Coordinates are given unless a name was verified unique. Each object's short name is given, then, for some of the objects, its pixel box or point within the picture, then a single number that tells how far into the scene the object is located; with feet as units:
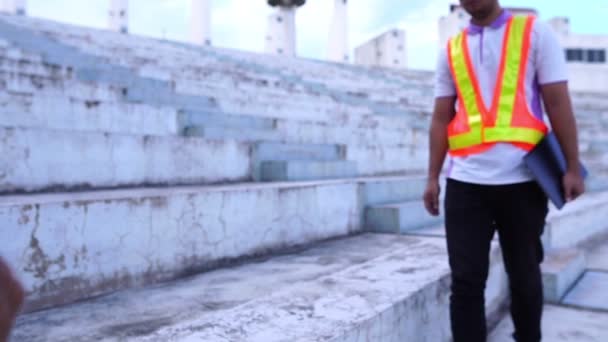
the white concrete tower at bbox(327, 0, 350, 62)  109.70
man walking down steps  6.02
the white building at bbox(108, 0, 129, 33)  81.56
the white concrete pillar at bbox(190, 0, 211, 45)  92.99
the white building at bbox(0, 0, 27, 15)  66.69
